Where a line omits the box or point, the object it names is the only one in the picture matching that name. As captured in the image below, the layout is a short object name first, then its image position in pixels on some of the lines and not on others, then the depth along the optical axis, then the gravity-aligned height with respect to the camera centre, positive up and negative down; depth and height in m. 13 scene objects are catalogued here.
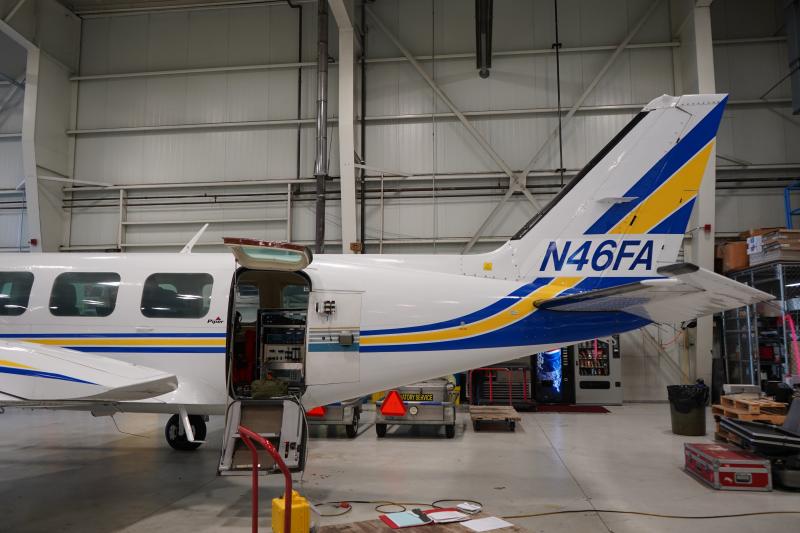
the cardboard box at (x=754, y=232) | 12.54 +2.33
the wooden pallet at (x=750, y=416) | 8.65 -1.46
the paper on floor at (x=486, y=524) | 4.27 -1.59
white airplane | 6.39 +0.40
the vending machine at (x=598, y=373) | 13.92 -1.16
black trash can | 9.74 -1.47
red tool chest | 6.45 -1.75
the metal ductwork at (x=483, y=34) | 11.88 +7.15
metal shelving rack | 11.92 -0.01
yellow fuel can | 4.48 -1.57
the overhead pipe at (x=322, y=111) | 15.07 +6.30
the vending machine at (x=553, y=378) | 14.00 -1.29
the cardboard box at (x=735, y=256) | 13.30 +1.84
